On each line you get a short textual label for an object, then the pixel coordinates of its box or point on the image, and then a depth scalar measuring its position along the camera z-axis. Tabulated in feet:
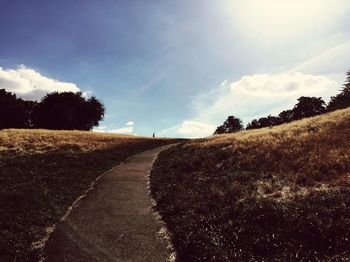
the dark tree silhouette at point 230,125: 463.01
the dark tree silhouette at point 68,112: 314.76
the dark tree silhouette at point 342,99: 281.60
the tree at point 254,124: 428.44
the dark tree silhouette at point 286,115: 397.00
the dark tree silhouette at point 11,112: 302.45
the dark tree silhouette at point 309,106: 377.09
